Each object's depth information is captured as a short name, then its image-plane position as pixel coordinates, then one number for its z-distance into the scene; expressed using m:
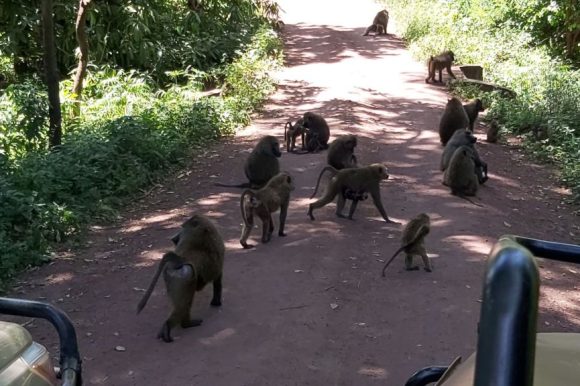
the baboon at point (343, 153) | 9.69
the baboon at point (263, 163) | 9.30
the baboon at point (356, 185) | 8.34
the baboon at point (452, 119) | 11.39
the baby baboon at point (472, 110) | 12.41
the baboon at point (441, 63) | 15.79
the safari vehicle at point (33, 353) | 2.21
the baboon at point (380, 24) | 23.31
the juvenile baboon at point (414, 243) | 6.88
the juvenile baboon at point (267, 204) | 7.49
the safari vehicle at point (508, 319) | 1.10
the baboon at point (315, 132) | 11.12
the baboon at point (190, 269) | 5.47
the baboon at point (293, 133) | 11.27
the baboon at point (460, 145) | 9.74
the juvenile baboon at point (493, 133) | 12.11
